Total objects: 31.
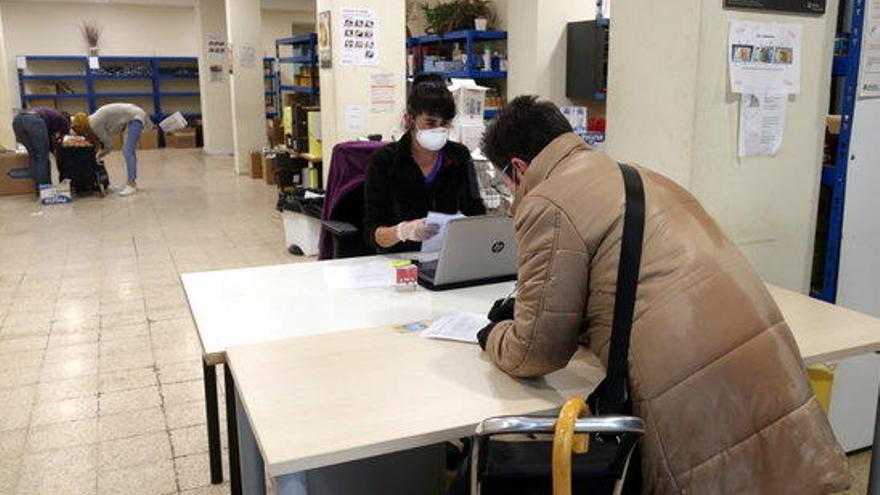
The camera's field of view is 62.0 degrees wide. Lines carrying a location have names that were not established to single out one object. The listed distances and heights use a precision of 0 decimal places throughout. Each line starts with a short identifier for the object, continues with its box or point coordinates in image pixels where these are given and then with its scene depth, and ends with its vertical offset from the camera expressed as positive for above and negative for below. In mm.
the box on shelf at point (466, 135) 3578 -132
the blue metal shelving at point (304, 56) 8359 +633
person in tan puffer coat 1354 -428
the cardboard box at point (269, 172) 10055 -856
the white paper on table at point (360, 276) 2453 -572
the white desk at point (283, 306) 2008 -590
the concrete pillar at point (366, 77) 5211 +221
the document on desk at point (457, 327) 1937 -588
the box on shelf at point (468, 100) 3627 +38
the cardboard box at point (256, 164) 10633 -799
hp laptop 2273 -475
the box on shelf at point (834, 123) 2820 -65
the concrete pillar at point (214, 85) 12523 +414
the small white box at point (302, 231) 5859 -993
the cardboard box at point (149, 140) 14516 -604
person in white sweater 9055 -197
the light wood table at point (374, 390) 1393 -608
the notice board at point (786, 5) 2367 +332
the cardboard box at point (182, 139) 14711 -589
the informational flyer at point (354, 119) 5303 -75
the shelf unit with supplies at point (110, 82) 14297 +560
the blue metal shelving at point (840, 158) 2596 -189
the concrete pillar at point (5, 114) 11180 -66
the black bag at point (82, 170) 8891 -727
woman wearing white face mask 2869 -270
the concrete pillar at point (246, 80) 10109 +411
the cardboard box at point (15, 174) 9070 -793
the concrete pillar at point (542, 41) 6559 +599
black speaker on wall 6188 +412
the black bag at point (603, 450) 1330 -620
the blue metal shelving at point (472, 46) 7008 +586
